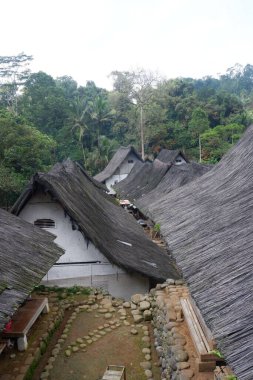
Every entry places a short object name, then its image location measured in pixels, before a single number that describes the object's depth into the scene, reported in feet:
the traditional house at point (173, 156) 135.03
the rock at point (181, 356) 24.54
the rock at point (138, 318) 35.73
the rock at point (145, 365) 29.27
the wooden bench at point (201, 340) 23.30
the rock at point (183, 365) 23.77
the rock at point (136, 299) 38.35
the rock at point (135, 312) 36.79
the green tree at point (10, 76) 195.42
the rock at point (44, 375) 27.66
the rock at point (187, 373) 22.88
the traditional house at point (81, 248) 41.83
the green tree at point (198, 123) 168.14
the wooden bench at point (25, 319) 29.09
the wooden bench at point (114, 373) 24.54
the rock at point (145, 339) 32.65
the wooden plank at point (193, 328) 24.00
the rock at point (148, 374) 28.17
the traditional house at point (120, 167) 146.92
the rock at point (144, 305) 36.76
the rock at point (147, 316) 35.86
